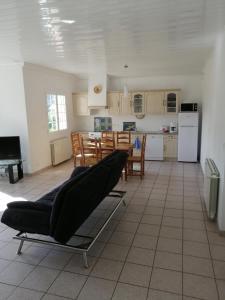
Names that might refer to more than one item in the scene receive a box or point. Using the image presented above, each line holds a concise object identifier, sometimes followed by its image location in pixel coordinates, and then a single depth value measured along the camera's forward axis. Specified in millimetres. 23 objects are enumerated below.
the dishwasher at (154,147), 7023
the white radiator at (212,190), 3131
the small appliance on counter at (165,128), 7238
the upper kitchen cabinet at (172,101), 6906
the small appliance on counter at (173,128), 7090
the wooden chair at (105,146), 5568
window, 6551
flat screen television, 5277
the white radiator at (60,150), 6477
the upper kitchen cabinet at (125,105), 7305
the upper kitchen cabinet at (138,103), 7191
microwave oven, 6621
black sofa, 2189
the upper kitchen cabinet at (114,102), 7395
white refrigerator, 6574
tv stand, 5086
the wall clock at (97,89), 7328
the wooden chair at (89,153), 5625
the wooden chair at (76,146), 5849
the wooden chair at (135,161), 5329
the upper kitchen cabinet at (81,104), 7669
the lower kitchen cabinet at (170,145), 6949
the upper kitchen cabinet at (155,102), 7016
